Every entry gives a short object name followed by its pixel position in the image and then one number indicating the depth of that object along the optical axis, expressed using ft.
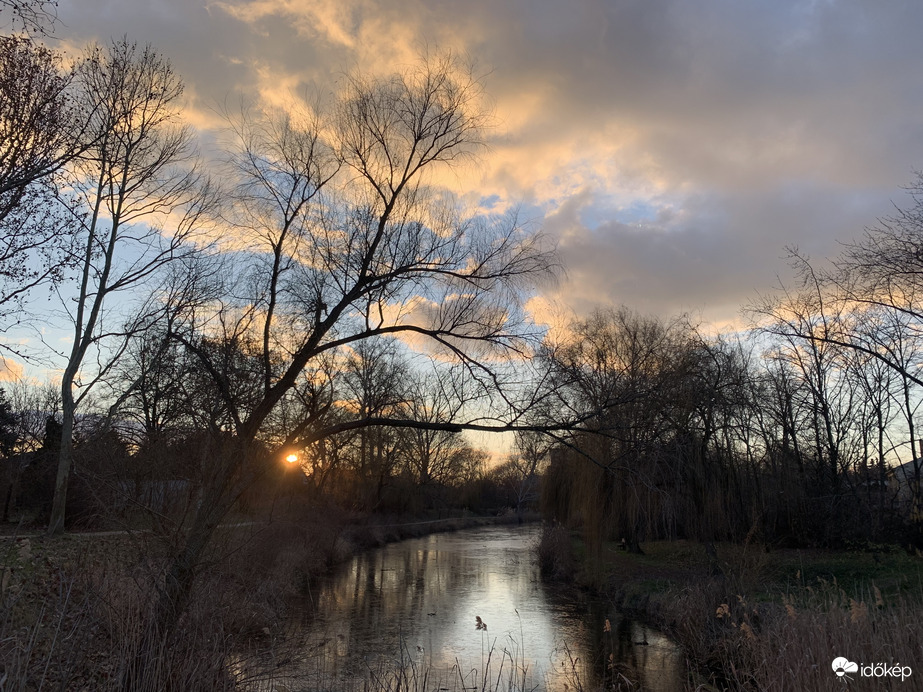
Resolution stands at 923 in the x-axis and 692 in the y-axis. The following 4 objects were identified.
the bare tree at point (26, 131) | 22.47
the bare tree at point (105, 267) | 38.73
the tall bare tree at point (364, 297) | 28.30
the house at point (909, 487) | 67.51
